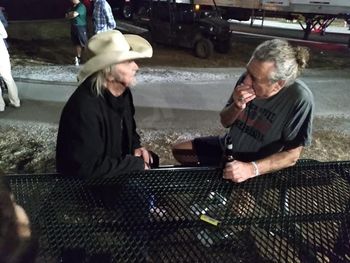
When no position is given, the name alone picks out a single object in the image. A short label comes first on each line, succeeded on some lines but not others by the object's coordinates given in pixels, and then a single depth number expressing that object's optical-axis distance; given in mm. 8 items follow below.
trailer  12812
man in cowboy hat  2025
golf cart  9586
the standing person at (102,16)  7685
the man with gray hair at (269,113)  2203
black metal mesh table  1523
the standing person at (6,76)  5555
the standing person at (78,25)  8305
